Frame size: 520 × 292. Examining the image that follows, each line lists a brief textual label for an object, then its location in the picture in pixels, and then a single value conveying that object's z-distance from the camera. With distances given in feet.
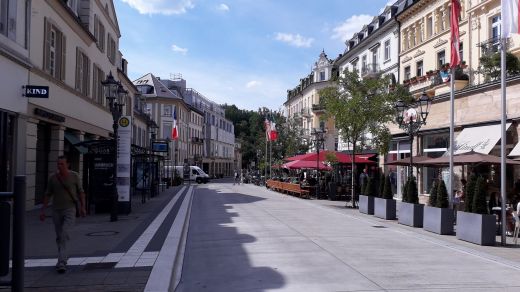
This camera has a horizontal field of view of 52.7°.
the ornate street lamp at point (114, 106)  53.83
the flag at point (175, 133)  164.66
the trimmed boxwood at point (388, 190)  63.62
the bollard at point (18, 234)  12.93
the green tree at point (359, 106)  76.95
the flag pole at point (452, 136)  51.21
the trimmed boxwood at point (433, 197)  51.42
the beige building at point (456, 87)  68.03
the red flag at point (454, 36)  51.57
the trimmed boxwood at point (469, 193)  44.34
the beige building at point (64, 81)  62.44
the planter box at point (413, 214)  53.88
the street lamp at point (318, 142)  102.37
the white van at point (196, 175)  200.46
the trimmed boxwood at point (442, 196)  48.49
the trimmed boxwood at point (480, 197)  42.22
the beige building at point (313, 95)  209.15
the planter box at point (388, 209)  62.44
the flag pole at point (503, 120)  42.55
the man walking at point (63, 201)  28.55
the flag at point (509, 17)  42.32
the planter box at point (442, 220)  47.93
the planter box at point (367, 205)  68.39
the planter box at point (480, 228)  41.47
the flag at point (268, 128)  157.38
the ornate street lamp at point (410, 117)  66.74
